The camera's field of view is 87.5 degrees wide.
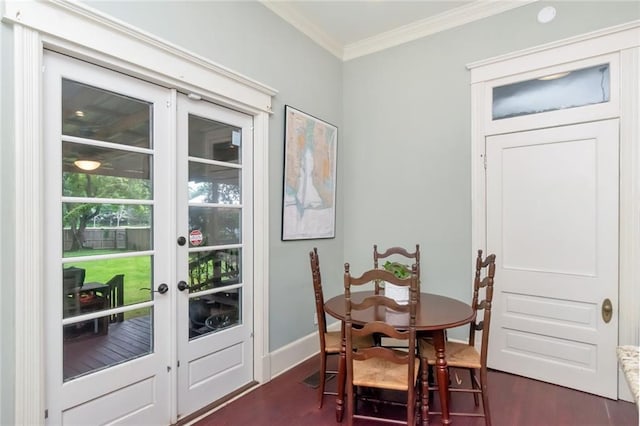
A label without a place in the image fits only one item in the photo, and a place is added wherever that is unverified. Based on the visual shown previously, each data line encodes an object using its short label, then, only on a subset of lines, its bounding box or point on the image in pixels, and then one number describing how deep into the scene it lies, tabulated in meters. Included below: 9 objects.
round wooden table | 2.03
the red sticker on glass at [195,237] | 2.34
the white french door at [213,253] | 2.30
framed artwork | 3.03
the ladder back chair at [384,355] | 1.86
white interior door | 2.51
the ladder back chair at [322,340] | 2.40
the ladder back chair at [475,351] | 2.10
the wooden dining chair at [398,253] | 3.07
